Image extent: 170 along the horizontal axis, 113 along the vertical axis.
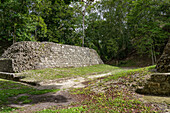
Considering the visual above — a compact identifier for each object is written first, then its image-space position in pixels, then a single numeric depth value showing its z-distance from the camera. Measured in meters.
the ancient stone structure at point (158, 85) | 4.13
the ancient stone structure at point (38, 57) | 9.48
